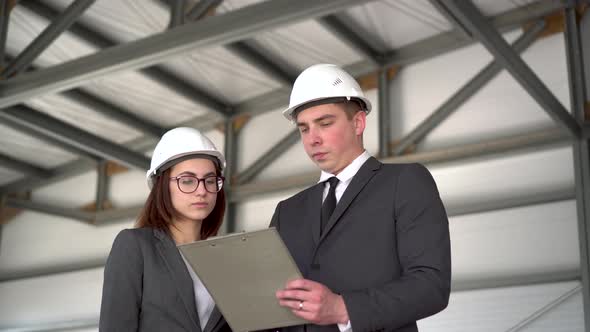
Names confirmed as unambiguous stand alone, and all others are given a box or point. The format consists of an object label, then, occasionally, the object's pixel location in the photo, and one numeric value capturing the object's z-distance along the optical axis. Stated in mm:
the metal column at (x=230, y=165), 13656
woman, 3660
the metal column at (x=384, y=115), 12148
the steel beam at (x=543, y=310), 10125
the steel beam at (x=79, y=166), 14141
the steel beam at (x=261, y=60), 11969
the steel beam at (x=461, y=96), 11039
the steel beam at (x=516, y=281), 10180
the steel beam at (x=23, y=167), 15289
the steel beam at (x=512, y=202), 10445
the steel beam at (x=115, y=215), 14496
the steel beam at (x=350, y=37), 11211
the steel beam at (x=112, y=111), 13164
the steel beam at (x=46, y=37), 9047
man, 3004
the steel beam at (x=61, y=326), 14539
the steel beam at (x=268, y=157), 13312
